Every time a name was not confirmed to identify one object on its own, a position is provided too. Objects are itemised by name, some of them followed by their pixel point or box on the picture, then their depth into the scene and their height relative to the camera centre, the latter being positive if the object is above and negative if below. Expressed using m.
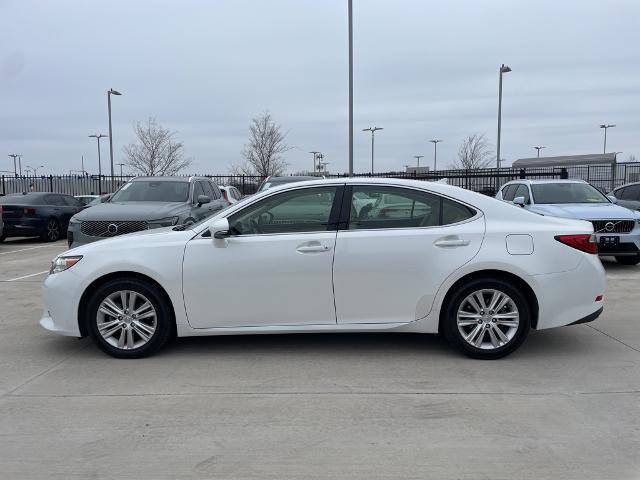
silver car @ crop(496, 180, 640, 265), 9.73 -0.42
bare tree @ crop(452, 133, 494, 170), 44.03 +2.12
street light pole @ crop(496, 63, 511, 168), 24.66 +4.04
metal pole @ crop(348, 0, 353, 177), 18.91 +3.47
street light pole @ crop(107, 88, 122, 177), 29.25 +4.45
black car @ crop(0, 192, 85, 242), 15.66 -0.82
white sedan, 4.93 -0.79
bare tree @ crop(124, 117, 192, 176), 37.12 +2.00
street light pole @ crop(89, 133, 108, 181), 46.78 +4.18
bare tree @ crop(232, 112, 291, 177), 37.34 +2.41
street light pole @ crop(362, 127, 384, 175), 42.59 +4.23
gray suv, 8.55 -0.36
